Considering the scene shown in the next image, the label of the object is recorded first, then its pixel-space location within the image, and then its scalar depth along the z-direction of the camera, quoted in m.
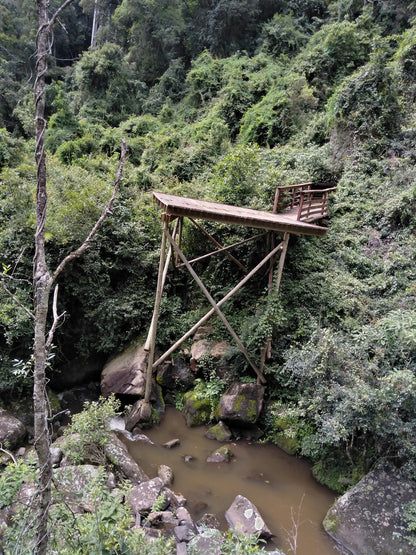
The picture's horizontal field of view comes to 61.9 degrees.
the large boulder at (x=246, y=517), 4.59
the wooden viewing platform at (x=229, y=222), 6.43
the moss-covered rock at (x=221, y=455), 6.14
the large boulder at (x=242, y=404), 6.72
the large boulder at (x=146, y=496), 4.67
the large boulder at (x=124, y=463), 5.40
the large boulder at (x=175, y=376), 7.93
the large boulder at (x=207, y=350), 7.82
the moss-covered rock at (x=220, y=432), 6.68
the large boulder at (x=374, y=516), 4.38
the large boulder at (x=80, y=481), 2.93
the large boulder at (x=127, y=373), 7.49
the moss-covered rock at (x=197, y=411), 7.16
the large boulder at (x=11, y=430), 6.11
